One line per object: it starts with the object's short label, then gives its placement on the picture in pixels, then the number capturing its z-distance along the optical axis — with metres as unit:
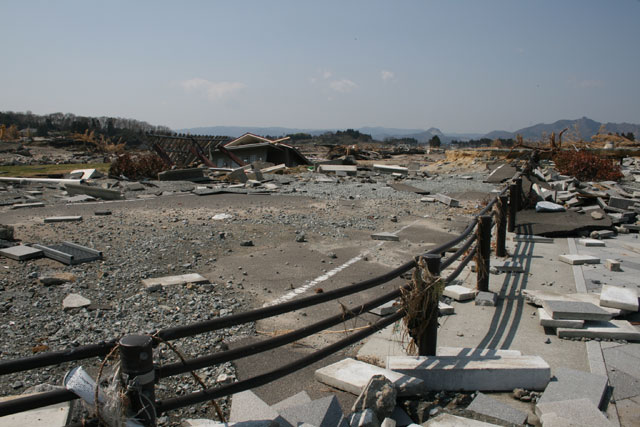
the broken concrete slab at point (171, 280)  6.43
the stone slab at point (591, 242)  8.98
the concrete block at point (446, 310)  5.40
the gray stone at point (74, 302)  5.66
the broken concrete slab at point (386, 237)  10.00
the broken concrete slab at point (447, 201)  15.17
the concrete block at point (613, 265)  7.15
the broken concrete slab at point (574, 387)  3.40
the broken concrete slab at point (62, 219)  11.19
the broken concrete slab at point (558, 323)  4.68
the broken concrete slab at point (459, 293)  5.89
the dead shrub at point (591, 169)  17.84
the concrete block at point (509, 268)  7.11
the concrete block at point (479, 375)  3.63
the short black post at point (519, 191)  11.36
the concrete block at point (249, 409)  3.15
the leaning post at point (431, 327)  3.84
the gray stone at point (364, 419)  2.94
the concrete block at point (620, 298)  4.96
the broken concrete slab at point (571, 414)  3.01
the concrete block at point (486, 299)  5.68
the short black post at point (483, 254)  6.01
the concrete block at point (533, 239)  9.23
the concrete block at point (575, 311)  4.68
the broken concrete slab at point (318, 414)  2.96
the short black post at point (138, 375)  2.07
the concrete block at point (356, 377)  3.49
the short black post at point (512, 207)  10.05
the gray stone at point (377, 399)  3.13
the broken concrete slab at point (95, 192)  16.03
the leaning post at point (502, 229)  7.70
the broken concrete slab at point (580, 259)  7.48
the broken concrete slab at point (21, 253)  7.55
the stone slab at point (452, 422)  3.07
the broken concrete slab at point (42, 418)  2.91
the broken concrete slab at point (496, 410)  3.22
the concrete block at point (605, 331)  4.53
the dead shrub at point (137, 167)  21.41
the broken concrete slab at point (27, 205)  13.62
